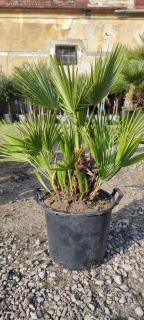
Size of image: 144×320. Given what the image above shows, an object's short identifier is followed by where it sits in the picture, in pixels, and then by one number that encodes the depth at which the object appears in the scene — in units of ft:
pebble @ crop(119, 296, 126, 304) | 5.34
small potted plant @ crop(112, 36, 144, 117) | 17.17
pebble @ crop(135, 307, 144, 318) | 5.09
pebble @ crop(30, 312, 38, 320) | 4.96
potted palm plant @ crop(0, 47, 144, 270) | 5.58
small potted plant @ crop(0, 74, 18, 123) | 22.27
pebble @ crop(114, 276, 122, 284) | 5.81
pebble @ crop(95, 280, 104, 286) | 5.73
